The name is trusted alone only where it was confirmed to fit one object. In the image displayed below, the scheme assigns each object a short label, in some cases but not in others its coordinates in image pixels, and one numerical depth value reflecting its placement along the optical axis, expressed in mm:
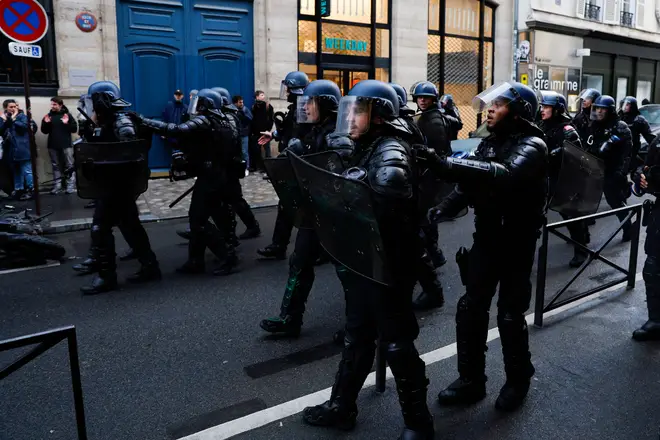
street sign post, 8297
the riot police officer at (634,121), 9562
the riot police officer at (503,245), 3305
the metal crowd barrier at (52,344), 2268
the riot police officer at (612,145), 7617
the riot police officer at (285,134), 6656
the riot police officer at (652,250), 4461
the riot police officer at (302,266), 4523
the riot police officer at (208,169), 5980
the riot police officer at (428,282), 5113
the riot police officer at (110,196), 5578
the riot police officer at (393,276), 2752
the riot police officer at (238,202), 6539
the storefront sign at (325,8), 14688
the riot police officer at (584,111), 8535
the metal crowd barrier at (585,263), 4691
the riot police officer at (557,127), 6172
